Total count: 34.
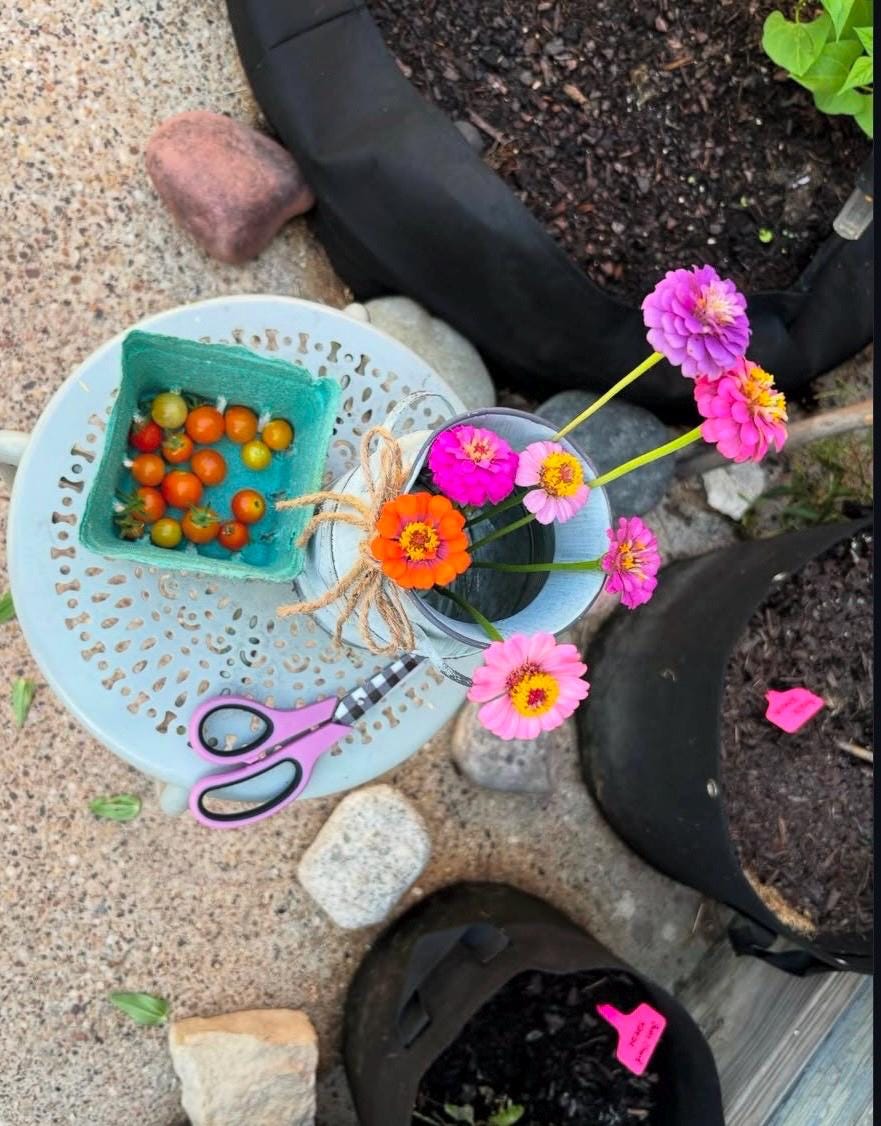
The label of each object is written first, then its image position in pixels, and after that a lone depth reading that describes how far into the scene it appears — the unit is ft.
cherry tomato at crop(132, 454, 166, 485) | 2.81
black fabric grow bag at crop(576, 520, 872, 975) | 3.59
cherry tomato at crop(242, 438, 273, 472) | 2.88
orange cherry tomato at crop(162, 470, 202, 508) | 2.86
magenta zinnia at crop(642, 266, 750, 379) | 1.81
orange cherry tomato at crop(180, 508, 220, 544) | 2.83
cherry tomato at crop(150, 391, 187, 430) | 2.76
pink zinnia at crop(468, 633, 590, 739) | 1.81
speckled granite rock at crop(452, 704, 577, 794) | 4.29
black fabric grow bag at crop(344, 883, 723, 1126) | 3.53
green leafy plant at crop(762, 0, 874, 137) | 3.59
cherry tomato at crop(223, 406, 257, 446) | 2.84
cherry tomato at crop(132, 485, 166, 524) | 2.81
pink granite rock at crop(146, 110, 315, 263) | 3.91
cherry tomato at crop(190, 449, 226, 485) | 2.89
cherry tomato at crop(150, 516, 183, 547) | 2.84
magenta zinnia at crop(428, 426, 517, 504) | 2.03
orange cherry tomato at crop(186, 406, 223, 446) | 2.82
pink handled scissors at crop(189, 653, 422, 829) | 2.83
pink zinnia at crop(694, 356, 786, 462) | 1.85
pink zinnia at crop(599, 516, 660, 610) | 1.93
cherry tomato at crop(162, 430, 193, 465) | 2.83
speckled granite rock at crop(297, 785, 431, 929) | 4.13
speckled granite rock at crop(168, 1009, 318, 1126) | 3.92
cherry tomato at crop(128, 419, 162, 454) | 2.79
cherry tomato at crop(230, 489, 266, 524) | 2.87
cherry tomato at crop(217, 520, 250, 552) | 2.89
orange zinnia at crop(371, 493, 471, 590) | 1.78
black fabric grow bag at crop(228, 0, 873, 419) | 3.52
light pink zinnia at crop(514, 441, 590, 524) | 1.94
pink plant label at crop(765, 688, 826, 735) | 3.77
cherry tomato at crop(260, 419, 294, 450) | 2.85
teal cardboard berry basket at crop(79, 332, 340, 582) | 2.44
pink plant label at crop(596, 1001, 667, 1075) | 3.69
